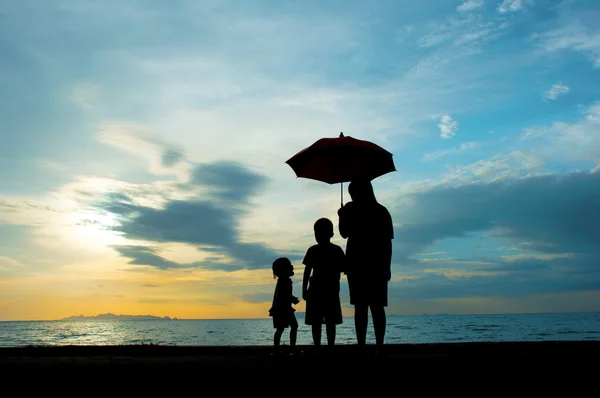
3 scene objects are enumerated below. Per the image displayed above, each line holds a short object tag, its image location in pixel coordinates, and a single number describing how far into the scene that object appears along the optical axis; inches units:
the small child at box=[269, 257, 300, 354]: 334.6
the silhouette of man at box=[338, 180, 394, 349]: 242.4
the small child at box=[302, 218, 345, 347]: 275.2
